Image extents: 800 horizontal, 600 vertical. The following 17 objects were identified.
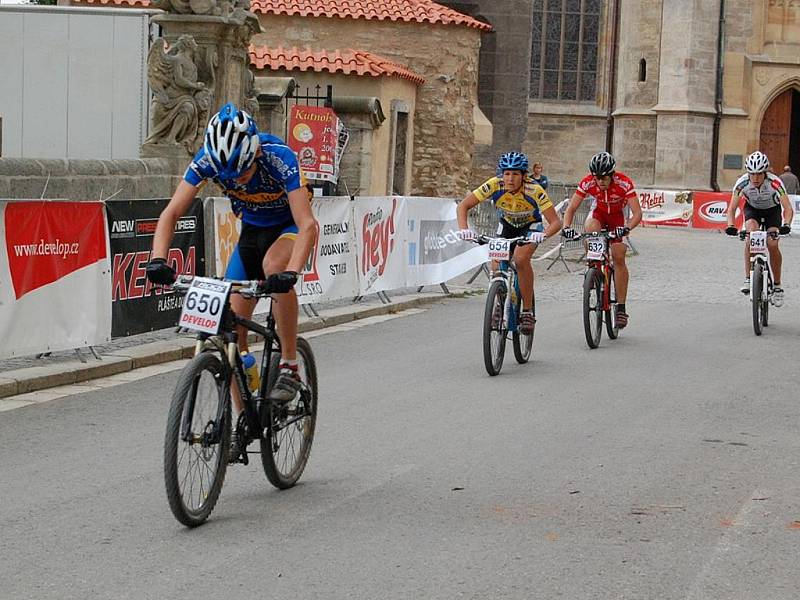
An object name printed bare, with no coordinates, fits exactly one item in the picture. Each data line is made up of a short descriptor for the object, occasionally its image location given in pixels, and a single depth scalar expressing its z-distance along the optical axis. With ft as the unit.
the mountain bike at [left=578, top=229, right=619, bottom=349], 44.93
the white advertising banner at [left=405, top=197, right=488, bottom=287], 63.21
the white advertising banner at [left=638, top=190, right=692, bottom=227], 138.92
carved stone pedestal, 58.85
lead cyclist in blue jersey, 21.89
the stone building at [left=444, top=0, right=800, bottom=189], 157.69
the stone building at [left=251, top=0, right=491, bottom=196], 101.24
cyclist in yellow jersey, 40.16
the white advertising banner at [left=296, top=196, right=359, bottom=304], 53.01
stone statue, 58.85
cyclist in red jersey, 45.60
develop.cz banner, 36.09
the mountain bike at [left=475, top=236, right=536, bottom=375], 38.83
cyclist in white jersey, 52.08
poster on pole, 75.20
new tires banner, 40.32
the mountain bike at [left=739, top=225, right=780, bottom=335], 50.51
